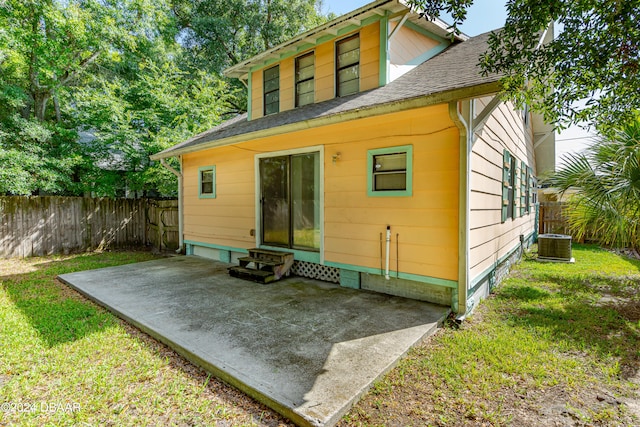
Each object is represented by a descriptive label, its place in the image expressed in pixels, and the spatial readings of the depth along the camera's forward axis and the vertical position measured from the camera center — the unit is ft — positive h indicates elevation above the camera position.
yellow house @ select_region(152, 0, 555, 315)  12.84 +2.14
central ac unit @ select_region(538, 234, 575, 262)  23.89 -3.56
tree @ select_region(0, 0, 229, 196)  28.45 +10.08
